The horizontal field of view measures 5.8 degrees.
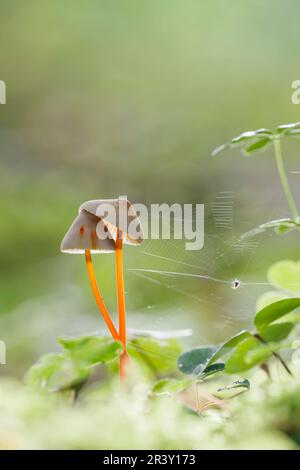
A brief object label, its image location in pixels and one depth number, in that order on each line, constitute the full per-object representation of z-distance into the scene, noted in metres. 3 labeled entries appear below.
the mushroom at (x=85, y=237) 0.79
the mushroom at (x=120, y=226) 0.79
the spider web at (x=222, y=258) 0.84
